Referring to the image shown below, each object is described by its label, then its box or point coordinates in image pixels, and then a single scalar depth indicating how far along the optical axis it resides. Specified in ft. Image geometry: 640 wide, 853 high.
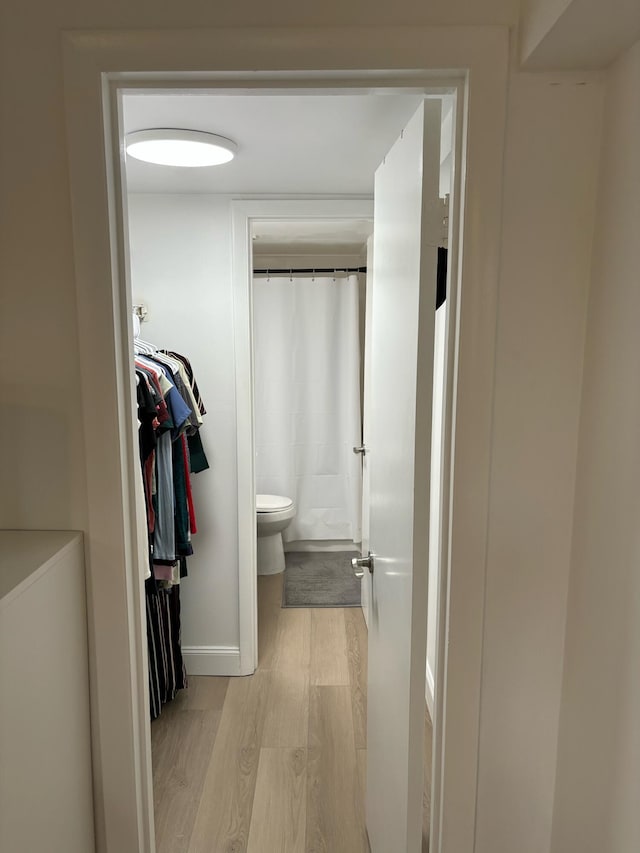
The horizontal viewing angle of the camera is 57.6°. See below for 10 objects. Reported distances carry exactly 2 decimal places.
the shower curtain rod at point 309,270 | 13.41
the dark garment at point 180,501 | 7.28
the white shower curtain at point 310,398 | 13.30
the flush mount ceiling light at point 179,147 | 5.54
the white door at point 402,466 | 3.84
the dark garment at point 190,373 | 7.89
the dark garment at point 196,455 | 8.03
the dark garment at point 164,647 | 7.57
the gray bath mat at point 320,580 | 11.58
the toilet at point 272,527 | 12.09
